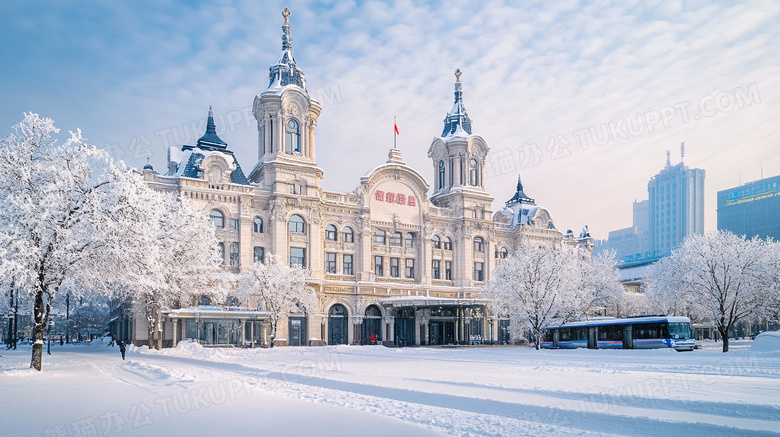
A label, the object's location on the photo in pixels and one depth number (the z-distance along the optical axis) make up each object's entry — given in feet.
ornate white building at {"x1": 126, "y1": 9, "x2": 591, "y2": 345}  175.01
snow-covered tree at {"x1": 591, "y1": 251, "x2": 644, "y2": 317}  235.20
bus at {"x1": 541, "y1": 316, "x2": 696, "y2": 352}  143.64
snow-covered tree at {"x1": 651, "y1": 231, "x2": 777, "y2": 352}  156.25
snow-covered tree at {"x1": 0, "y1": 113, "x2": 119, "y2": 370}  81.05
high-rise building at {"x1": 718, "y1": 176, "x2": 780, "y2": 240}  519.19
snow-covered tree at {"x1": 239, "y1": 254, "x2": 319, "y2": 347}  160.04
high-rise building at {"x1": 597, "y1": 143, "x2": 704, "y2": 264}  411.38
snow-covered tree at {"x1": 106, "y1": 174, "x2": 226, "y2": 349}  86.17
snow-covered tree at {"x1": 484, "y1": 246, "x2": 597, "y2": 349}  167.73
